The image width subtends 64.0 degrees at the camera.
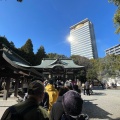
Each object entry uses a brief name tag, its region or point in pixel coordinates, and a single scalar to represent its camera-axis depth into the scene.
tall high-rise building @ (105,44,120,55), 66.48
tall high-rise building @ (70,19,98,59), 75.52
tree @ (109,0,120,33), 5.57
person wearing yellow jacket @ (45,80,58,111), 2.57
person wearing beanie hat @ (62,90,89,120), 1.10
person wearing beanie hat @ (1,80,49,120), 1.15
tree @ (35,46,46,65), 24.72
